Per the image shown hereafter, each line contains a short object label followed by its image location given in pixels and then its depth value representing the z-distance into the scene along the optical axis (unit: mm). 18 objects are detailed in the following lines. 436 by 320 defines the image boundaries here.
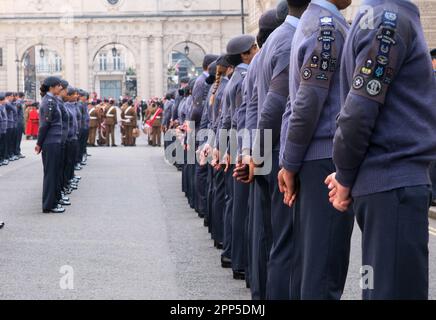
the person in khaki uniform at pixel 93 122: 40656
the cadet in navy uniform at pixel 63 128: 15648
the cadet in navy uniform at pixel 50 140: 15297
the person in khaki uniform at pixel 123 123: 42594
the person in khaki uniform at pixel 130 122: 42506
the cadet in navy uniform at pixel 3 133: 29359
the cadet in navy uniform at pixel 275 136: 6418
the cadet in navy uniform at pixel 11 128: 31020
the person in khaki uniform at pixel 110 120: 41656
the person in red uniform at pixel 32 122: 48438
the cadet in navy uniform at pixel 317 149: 5621
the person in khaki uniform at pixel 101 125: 41406
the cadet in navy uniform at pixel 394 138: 4570
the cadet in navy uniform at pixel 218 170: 9914
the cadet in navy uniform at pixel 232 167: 8695
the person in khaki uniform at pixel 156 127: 41781
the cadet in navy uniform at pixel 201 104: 13004
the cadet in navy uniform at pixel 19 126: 32500
